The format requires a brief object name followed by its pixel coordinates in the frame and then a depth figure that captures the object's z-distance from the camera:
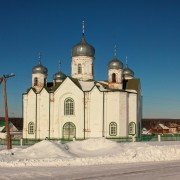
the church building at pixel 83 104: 34.81
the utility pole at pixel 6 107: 23.72
